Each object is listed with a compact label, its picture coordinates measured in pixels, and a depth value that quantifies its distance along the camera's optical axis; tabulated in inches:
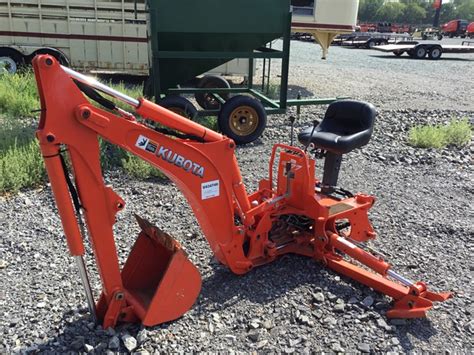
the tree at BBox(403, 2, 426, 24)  3570.4
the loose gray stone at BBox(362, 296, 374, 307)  137.3
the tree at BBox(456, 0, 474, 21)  3596.5
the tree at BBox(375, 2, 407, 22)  3570.4
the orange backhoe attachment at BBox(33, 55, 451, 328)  103.7
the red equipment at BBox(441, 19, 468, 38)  1752.0
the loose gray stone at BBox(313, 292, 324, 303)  138.6
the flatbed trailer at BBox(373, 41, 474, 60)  1006.2
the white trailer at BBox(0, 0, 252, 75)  435.8
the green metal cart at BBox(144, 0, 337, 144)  271.9
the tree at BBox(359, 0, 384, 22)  3584.6
